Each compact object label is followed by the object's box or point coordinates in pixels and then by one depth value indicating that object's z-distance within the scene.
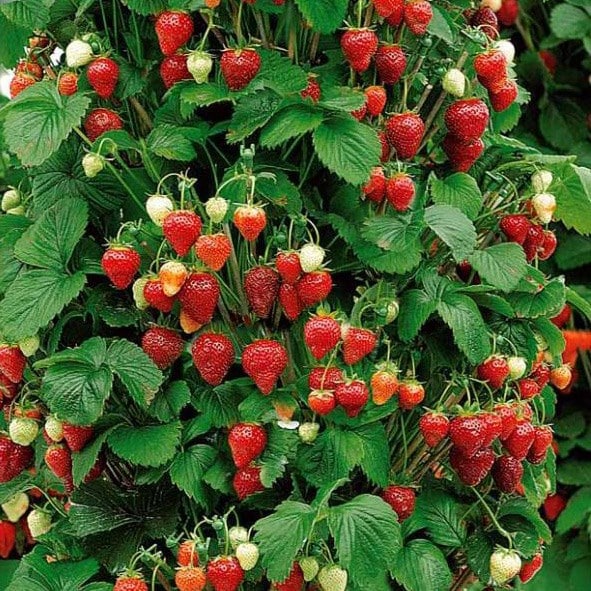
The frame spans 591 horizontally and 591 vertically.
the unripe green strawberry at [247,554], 1.37
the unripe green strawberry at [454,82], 1.44
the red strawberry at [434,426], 1.43
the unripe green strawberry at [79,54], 1.42
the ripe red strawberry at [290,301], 1.39
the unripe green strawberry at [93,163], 1.39
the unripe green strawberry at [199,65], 1.39
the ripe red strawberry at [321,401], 1.39
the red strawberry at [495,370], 1.46
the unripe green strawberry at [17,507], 1.72
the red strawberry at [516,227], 1.49
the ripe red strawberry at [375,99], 1.42
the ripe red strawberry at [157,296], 1.38
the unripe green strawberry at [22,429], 1.47
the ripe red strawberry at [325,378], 1.40
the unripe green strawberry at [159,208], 1.37
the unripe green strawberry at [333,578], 1.38
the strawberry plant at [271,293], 1.39
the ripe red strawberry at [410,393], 1.43
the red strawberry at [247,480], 1.42
